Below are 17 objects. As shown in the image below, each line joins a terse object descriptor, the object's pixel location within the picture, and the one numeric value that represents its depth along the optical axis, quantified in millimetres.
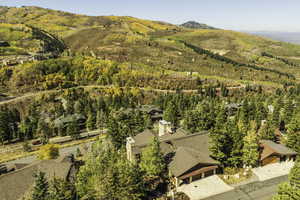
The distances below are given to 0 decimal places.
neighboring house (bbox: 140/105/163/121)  83225
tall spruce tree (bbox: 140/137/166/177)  34969
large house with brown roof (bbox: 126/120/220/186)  35906
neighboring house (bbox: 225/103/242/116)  81925
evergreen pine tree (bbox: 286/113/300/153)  43625
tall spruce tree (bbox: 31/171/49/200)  27406
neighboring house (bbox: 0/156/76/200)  33469
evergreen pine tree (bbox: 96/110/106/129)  77862
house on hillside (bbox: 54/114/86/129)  81250
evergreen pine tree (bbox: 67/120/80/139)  74188
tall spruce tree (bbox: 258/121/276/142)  48016
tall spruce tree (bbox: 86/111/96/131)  80875
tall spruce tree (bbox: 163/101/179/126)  67312
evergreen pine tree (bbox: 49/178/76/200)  25891
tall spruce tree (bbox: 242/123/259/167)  38178
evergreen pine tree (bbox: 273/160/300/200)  24719
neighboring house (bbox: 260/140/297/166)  40469
